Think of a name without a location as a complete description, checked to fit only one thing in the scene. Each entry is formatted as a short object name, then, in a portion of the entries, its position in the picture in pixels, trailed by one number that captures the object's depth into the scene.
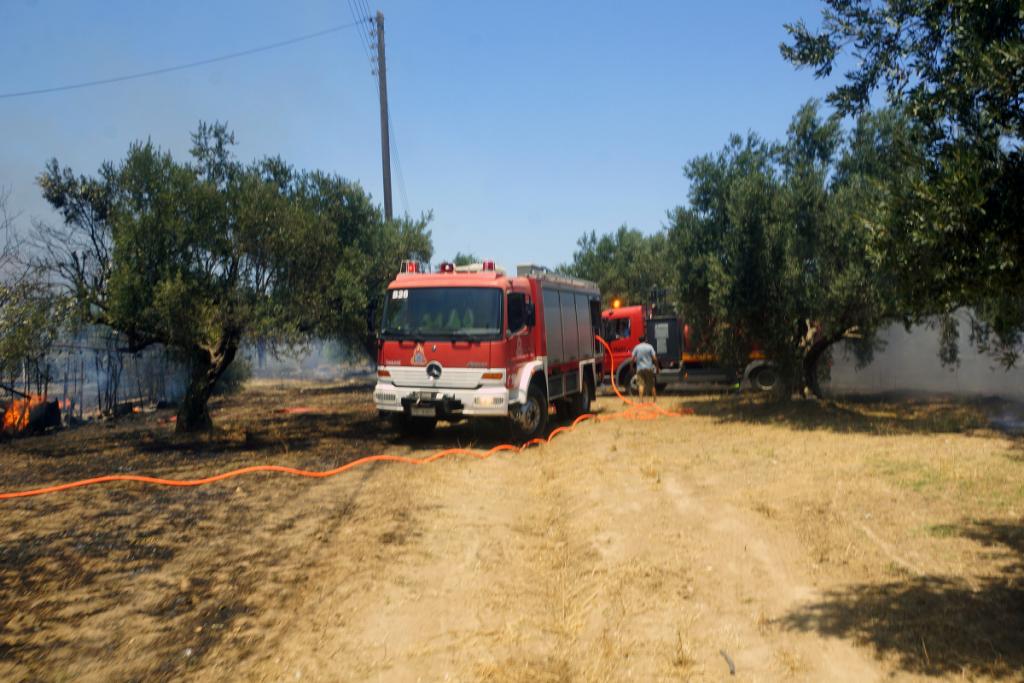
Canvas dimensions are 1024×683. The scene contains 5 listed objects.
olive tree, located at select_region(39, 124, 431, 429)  13.23
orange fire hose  9.42
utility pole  20.20
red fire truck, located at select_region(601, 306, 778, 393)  22.44
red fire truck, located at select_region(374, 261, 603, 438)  12.28
